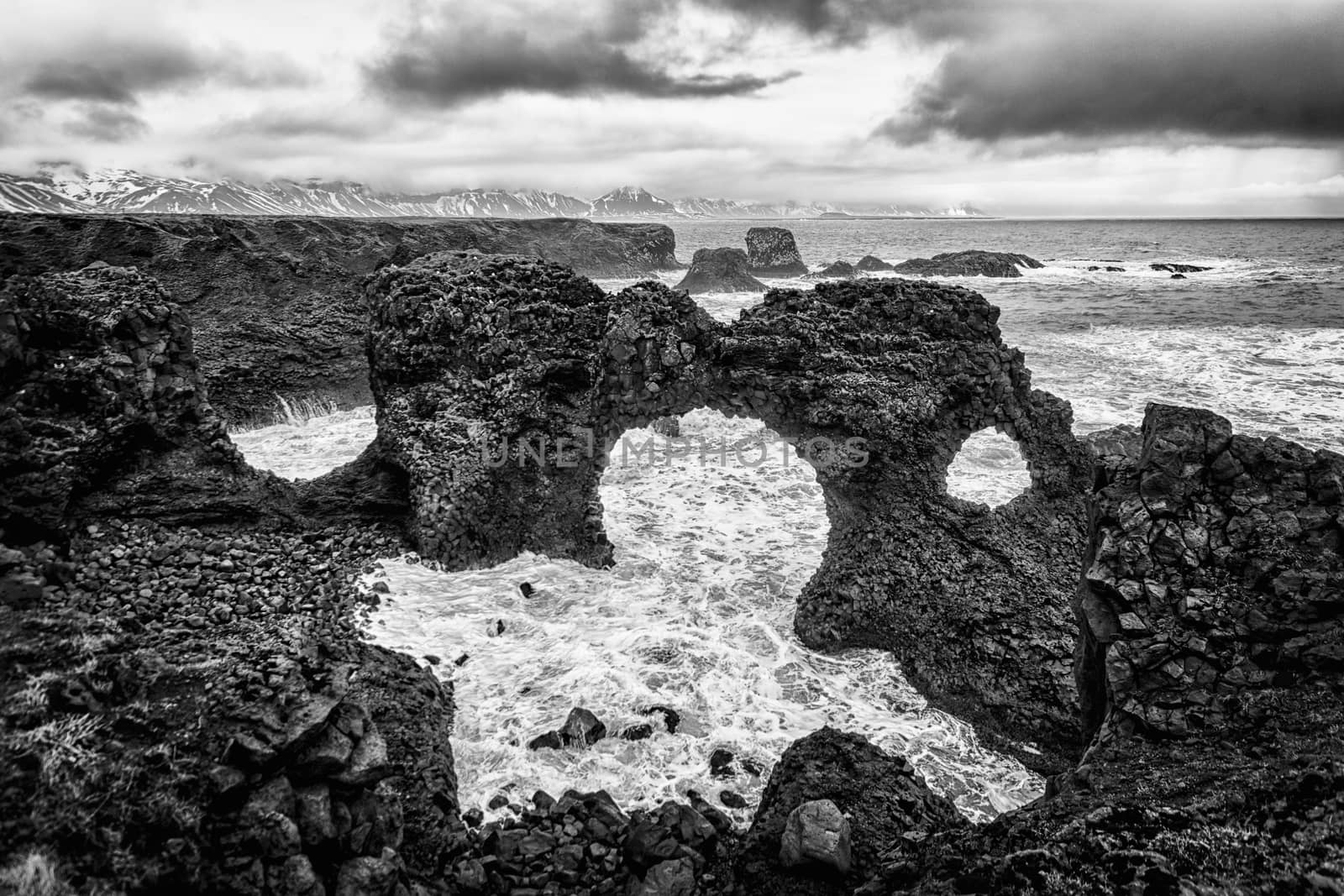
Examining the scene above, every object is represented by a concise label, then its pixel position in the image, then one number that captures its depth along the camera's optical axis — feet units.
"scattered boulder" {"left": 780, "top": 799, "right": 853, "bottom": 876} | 24.12
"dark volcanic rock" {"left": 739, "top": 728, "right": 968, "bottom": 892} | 25.43
